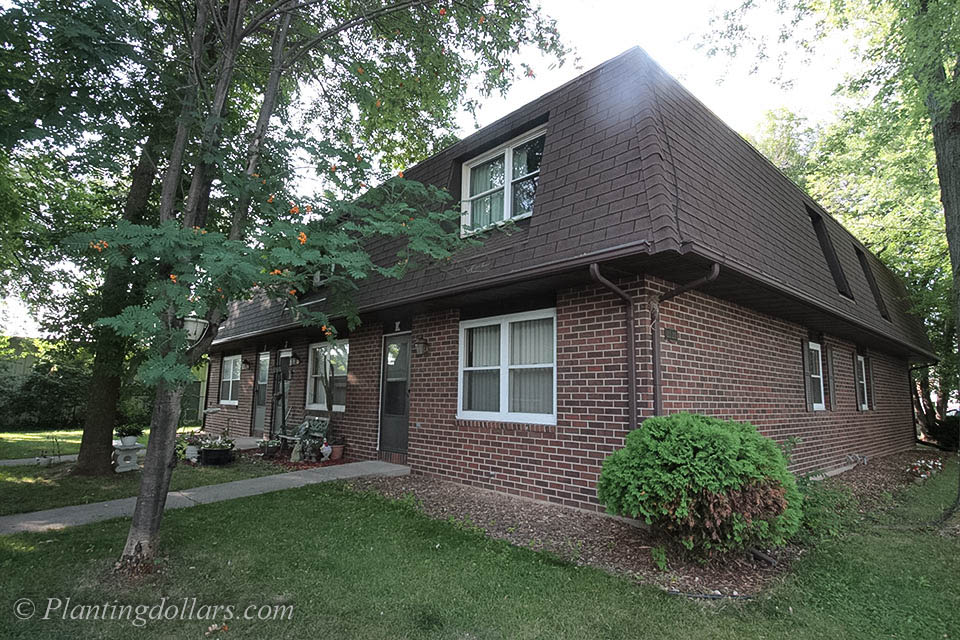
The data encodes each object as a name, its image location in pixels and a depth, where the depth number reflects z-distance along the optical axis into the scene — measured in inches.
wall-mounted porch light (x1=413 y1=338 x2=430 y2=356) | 310.7
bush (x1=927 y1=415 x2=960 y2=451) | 616.4
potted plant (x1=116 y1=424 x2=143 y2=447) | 331.3
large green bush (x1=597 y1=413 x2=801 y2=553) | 146.1
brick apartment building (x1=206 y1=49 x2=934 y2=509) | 204.8
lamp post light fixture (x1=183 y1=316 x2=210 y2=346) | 205.6
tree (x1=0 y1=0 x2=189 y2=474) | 149.5
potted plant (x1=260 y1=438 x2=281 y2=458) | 386.9
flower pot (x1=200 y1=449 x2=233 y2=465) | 352.8
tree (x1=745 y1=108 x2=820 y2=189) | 907.4
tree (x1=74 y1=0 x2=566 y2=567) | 133.3
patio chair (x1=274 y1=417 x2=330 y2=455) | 373.7
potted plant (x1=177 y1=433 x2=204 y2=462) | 367.2
